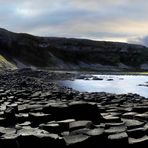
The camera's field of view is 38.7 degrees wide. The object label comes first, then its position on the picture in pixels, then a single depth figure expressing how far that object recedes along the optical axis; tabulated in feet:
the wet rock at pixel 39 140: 20.91
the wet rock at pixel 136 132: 22.83
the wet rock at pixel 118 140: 21.24
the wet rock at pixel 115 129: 22.26
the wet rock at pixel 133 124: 24.13
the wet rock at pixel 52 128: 23.60
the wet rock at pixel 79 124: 23.50
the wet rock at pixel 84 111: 27.49
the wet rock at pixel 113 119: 25.87
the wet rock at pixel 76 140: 20.73
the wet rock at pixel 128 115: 27.90
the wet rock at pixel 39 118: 26.00
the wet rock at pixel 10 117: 26.26
